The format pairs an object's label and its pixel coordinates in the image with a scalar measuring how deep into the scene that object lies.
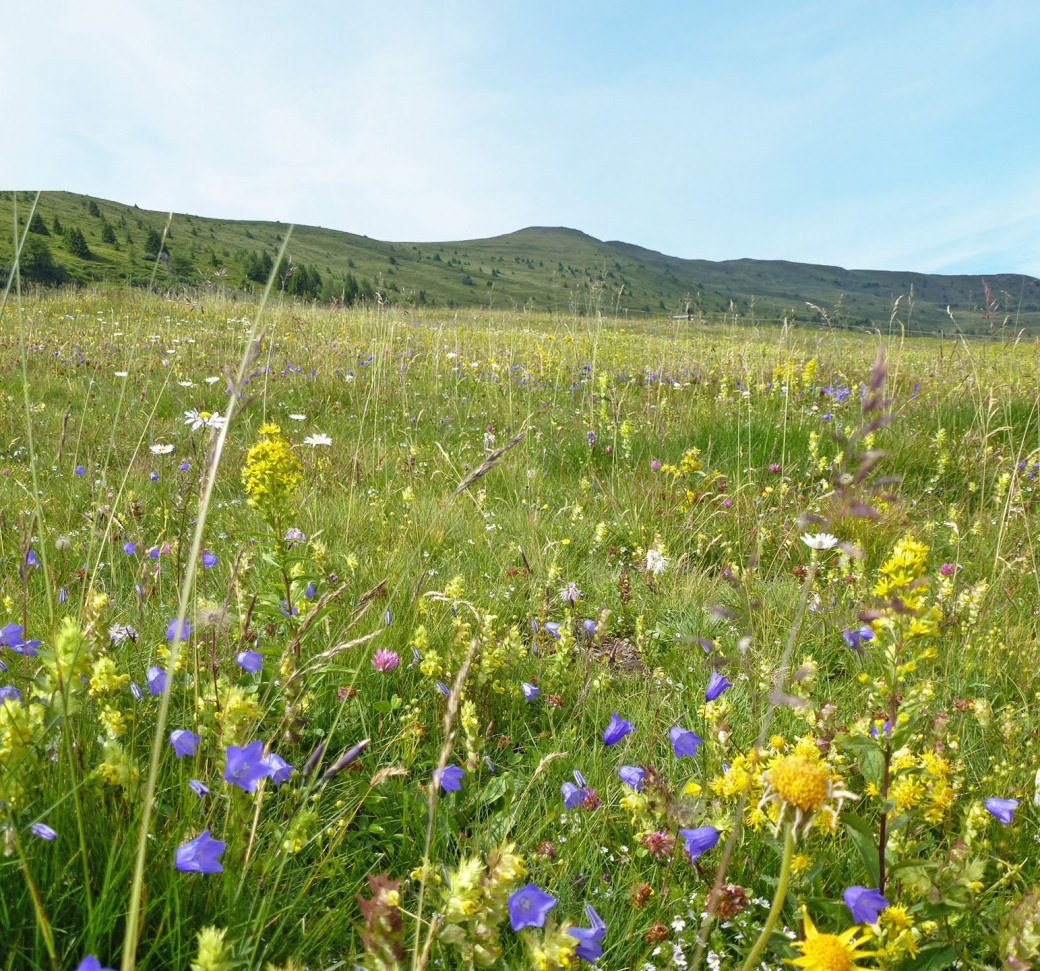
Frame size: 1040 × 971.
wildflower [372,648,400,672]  0.75
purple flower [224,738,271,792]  0.49
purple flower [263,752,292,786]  0.53
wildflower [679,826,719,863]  0.55
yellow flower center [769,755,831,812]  0.42
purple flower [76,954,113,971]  0.38
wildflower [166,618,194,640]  0.67
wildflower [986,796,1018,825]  0.56
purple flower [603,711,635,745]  0.67
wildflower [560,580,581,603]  1.02
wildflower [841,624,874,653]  0.61
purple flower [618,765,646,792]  0.61
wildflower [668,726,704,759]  0.65
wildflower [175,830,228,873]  0.47
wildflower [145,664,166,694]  0.61
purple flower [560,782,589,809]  0.62
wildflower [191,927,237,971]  0.40
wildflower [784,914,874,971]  0.45
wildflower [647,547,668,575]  1.10
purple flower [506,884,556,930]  0.48
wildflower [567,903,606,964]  0.46
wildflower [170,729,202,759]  0.56
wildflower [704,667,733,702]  0.69
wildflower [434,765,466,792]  0.61
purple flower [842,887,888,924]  0.48
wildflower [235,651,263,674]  0.63
